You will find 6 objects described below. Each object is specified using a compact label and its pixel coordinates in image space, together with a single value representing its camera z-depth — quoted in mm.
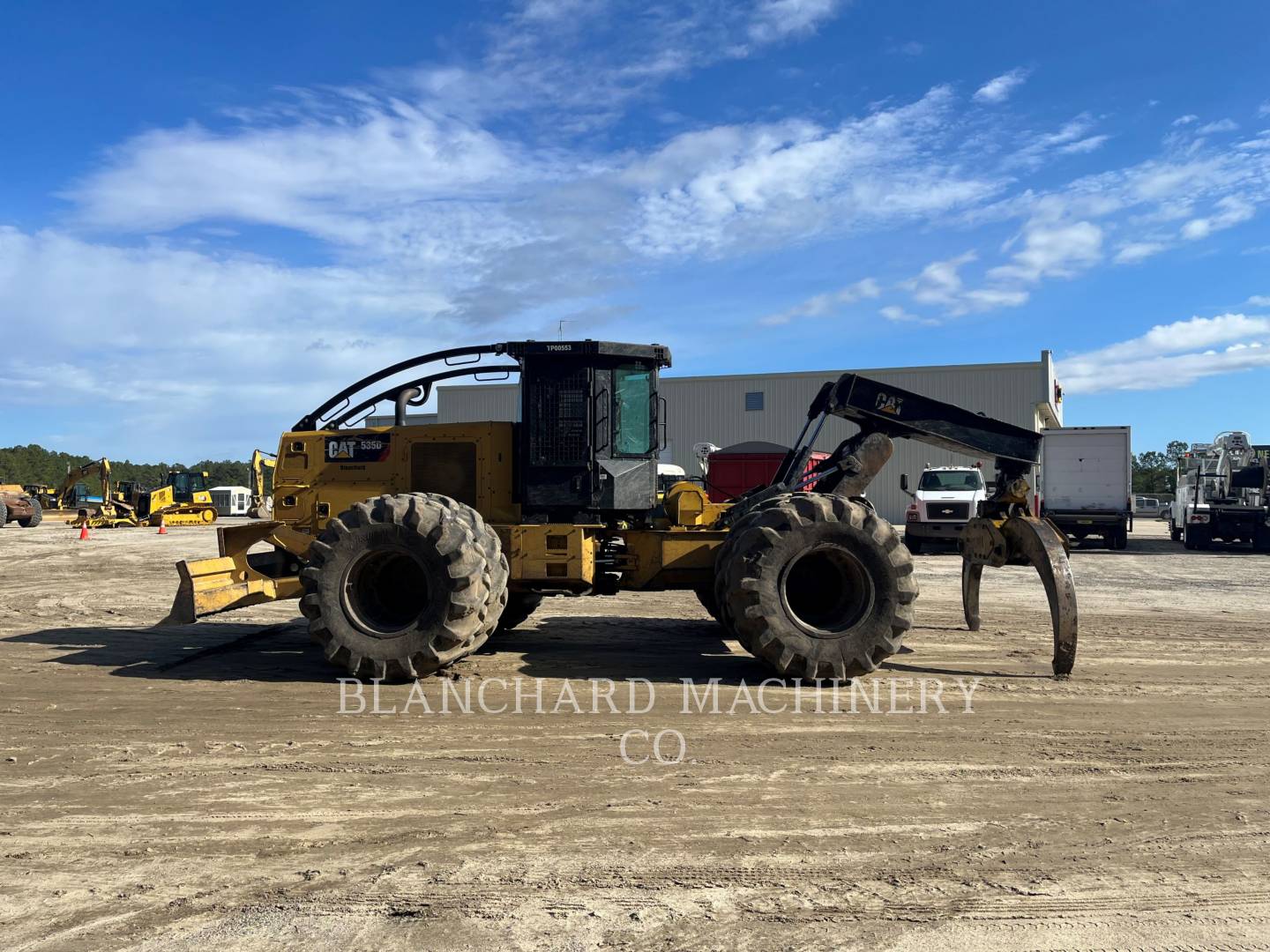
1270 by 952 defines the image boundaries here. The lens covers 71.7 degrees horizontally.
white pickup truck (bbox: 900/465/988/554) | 21922
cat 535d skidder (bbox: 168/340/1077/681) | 7078
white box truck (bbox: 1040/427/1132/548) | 24297
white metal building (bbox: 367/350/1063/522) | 38281
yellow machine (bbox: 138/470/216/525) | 38562
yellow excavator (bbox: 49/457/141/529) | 38062
